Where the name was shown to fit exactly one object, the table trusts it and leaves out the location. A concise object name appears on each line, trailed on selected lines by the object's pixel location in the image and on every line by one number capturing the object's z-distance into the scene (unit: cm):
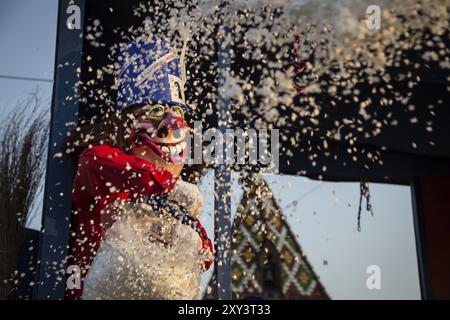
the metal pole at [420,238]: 268
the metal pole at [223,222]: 170
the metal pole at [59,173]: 156
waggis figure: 148
